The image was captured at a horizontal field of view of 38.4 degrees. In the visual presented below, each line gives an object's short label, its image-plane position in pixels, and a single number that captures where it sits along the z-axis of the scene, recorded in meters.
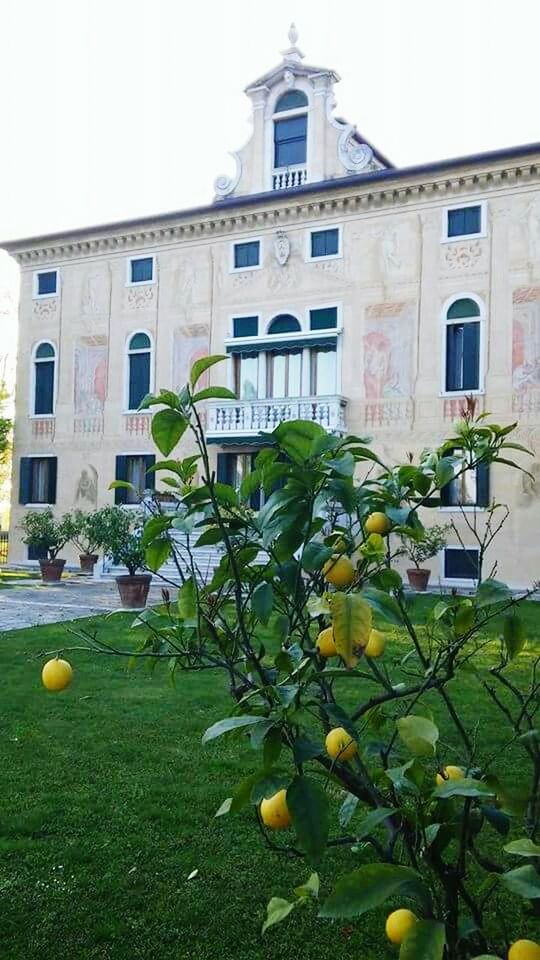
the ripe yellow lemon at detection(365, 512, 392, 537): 1.80
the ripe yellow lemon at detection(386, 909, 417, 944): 1.20
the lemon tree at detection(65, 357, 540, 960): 1.20
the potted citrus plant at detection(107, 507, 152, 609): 11.80
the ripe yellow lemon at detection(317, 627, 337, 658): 1.52
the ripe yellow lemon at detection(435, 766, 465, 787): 1.64
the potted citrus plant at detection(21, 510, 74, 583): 16.66
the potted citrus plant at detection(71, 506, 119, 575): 12.73
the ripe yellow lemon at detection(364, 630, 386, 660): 1.57
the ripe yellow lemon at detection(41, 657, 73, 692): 1.97
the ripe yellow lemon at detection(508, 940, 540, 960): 1.12
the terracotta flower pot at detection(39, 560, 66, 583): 16.58
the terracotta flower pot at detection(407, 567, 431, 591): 16.00
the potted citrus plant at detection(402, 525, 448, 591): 15.41
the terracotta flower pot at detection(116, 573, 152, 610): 11.78
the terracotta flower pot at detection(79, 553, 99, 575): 19.89
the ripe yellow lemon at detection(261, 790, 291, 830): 1.38
